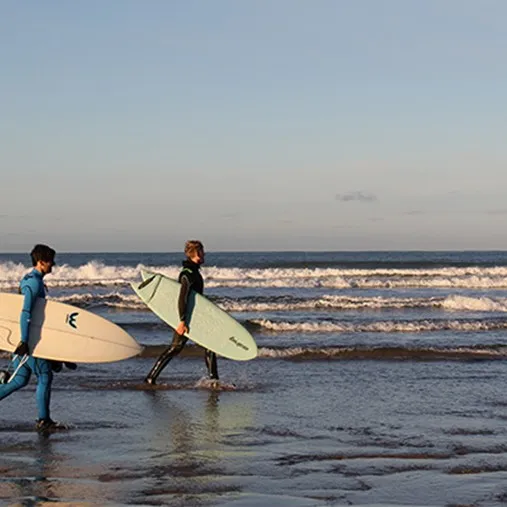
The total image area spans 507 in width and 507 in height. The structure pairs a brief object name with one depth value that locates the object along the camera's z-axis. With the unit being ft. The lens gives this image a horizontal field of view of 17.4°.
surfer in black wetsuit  64.84
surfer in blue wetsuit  47.71
